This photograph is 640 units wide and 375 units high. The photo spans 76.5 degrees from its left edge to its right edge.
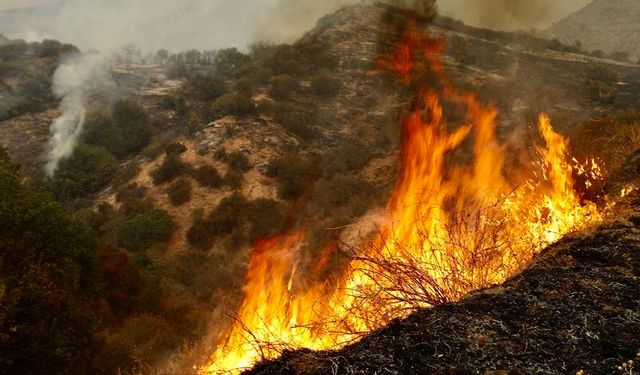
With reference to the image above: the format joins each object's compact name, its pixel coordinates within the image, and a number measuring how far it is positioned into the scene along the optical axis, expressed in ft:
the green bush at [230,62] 121.48
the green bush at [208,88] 106.52
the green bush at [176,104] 104.63
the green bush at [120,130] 92.73
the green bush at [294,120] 88.38
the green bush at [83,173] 78.84
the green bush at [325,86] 102.73
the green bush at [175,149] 82.28
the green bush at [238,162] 76.38
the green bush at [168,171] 76.48
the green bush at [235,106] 90.89
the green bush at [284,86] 99.60
